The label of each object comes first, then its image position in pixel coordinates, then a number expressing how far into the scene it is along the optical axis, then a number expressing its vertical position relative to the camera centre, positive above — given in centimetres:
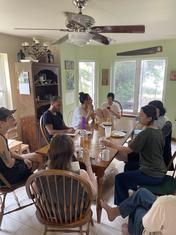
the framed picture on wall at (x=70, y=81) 435 -1
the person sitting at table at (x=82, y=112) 301 -53
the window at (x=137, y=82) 450 -6
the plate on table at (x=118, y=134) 254 -74
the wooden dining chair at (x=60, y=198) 133 -88
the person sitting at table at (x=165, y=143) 224 -75
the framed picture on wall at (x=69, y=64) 425 +37
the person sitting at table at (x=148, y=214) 106 -92
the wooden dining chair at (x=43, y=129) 268 -69
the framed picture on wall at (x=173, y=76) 418 +8
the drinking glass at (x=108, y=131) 254 -69
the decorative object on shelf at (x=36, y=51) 363 +59
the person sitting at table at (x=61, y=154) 136 -53
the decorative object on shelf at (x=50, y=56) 383 +50
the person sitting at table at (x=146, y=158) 185 -79
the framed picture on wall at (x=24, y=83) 341 -4
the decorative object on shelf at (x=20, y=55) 352 +48
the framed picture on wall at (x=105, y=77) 494 +8
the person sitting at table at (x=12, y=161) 179 -84
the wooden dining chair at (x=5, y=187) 178 -104
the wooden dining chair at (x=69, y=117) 444 -88
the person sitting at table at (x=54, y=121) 265 -58
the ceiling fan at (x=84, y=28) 177 +54
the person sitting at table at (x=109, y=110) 345 -57
